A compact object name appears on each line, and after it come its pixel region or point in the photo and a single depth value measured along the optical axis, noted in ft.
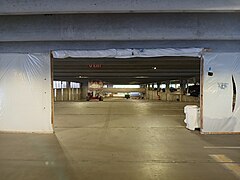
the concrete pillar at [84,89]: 78.39
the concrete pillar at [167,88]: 74.43
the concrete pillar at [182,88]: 61.67
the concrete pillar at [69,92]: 73.41
